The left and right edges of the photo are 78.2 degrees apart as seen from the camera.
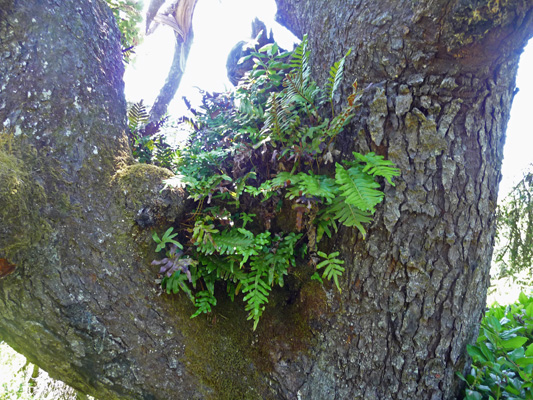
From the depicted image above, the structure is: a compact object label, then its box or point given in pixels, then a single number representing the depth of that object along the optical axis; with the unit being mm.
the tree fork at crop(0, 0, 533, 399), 1809
